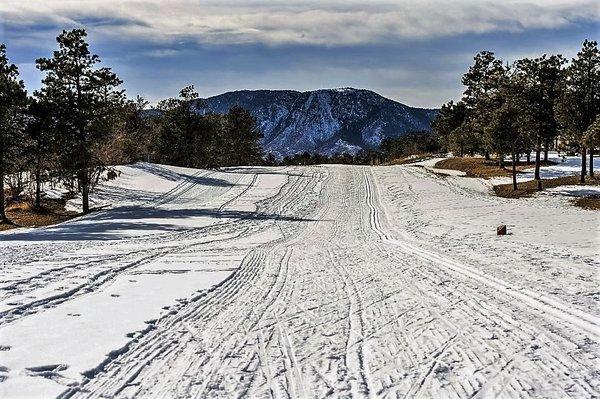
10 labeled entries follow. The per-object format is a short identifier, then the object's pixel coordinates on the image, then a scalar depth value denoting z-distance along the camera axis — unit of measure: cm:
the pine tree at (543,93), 3538
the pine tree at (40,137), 2702
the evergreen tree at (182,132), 4922
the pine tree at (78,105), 2644
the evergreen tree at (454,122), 5650
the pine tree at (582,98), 3222
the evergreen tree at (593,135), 2650
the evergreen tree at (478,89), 4669
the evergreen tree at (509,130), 3275
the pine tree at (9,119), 2508
